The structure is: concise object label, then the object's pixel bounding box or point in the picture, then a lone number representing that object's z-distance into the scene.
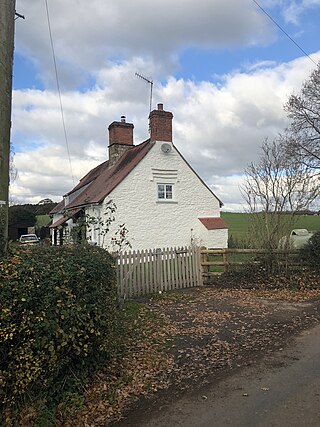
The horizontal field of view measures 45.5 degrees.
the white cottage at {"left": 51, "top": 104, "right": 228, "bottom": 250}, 20.17
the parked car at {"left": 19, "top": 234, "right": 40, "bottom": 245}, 37.80
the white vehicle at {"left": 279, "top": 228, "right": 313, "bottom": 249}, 12.26
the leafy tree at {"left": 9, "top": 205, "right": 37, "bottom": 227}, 50.41
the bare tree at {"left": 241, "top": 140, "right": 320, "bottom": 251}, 13.55
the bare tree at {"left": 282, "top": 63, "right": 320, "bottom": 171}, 26.62
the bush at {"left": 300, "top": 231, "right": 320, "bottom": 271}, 11.40
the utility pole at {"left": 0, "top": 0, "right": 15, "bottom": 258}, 4.98
